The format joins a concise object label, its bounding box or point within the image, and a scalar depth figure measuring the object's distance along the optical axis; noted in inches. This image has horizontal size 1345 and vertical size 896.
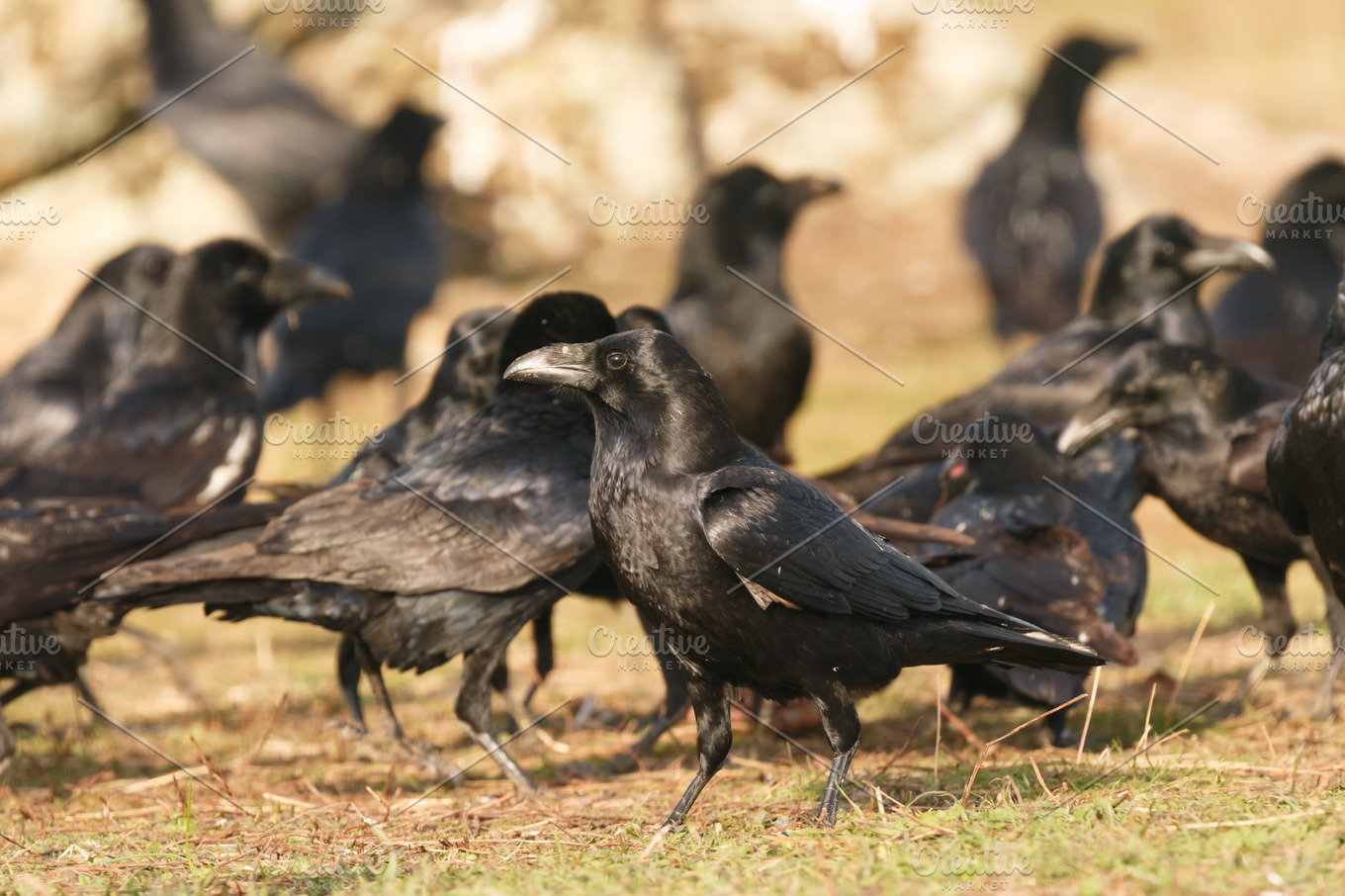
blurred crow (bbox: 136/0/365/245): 1079.6
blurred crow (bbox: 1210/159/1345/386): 787.4
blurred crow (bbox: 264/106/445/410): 818.8
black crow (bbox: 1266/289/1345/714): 291.1
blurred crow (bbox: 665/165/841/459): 629.6
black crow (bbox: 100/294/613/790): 354.3
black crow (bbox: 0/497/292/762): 369.1
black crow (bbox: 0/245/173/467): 585.9
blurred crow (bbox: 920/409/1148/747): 348.5
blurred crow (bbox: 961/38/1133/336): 971.9
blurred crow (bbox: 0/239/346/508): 476.4
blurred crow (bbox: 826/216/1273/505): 526.0
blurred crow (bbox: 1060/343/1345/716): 393.1
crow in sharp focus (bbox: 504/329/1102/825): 278.2
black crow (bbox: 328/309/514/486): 450.9
